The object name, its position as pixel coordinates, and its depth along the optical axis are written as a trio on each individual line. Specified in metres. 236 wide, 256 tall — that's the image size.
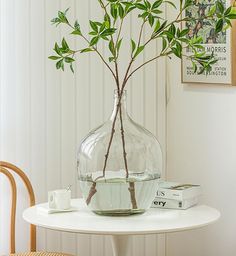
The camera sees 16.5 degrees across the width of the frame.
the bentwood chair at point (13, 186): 3.36
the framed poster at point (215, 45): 3.40
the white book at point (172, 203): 3.15
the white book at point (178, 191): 3.15
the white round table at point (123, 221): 2.78
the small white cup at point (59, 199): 3.08
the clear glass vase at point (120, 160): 3.00
